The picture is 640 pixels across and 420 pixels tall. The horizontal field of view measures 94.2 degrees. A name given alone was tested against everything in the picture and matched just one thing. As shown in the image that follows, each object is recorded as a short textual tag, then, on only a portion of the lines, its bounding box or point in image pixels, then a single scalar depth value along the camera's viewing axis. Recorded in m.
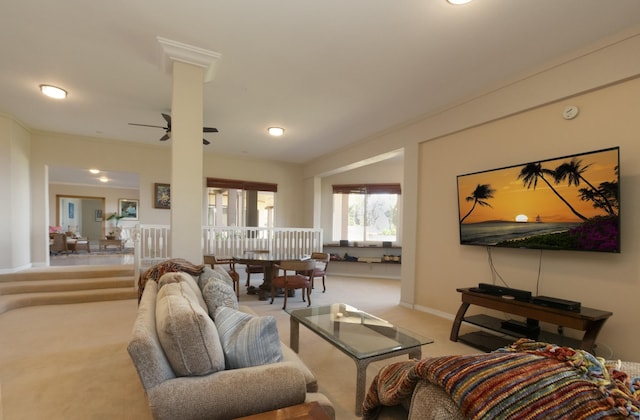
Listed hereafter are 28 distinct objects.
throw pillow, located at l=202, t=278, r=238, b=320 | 2.29
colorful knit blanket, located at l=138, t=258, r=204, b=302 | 2.52
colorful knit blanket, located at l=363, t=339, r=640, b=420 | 0.74
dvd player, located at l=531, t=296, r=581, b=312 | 2.40
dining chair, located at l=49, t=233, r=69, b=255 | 8.48
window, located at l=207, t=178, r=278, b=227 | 7.46
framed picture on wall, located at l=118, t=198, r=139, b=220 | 11.58
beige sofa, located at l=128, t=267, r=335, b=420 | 1.14
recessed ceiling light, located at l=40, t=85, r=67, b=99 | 3.55
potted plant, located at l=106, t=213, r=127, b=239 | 10.62
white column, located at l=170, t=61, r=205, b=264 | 2.74
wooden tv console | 2.31
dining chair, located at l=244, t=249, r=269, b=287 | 5.35
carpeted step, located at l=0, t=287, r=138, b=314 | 3.97
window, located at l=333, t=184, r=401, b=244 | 7.35
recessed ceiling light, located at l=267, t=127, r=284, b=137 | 4.97
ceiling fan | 3.83
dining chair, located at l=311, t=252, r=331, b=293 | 5.23
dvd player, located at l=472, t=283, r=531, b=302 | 2.75
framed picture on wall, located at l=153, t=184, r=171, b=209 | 6.27
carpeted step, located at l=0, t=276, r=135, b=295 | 4.26
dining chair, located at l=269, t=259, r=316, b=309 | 4.35
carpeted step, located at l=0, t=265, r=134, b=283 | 4.55
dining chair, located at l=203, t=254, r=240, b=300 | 4.61
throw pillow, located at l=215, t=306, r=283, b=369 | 1.39
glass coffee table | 2.01
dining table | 4.66
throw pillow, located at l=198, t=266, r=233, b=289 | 2.62
